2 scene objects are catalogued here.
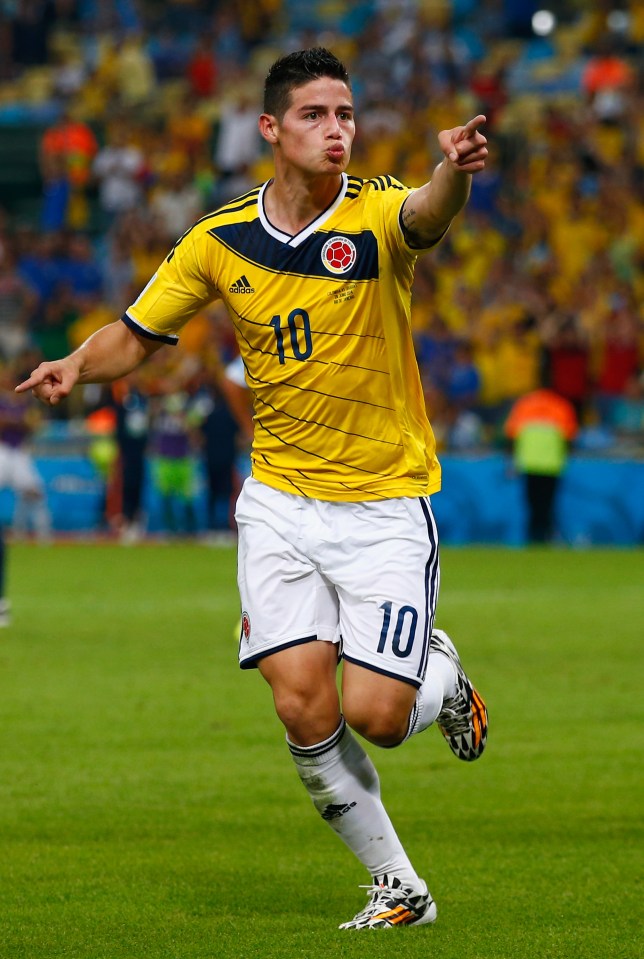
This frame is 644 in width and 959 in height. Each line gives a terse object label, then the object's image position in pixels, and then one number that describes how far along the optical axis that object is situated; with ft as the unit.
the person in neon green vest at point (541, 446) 136.05
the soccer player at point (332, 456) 34.17
